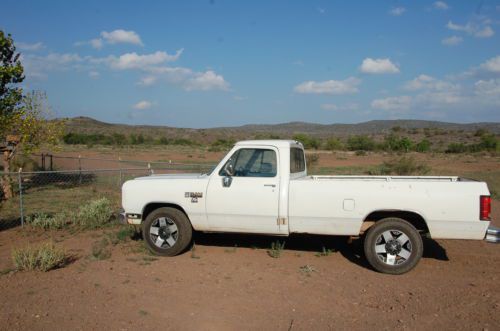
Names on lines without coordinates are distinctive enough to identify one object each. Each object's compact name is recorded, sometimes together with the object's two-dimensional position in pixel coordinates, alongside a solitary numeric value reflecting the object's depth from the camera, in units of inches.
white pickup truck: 259.0
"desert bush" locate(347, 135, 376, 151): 2187.5
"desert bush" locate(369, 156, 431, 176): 890.7
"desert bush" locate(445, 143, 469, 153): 1999.6
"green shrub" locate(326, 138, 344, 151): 2133.4
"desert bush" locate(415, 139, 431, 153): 2026.7
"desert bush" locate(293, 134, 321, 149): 2199.8
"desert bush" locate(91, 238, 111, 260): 298.5
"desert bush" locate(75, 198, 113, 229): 398.6
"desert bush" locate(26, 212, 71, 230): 392.8
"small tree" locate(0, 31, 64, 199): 575.2
